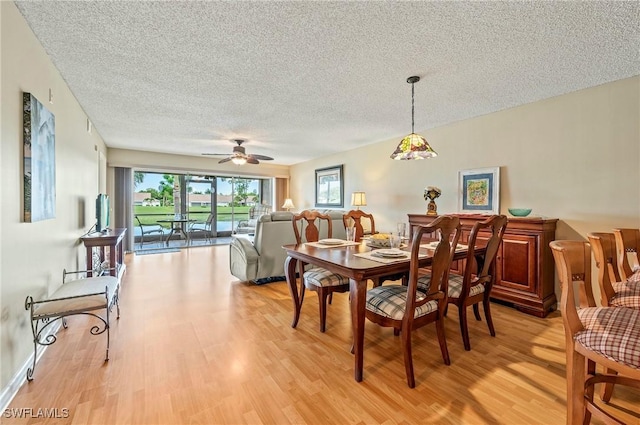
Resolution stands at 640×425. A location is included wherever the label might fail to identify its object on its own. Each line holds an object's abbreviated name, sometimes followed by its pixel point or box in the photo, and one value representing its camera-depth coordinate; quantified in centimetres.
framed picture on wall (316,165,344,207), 644
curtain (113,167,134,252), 626
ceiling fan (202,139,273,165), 496
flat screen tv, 361
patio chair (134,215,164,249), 763
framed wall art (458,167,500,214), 362
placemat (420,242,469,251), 237
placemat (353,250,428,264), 195
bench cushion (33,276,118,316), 186
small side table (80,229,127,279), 322
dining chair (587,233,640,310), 158
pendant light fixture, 271
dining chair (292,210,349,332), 238
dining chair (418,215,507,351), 211
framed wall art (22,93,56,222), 184
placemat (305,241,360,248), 263
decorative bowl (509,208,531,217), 314
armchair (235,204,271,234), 782
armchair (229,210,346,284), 384
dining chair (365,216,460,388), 173
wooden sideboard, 286
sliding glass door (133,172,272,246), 771
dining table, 179
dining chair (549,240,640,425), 112
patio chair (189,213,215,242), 821
